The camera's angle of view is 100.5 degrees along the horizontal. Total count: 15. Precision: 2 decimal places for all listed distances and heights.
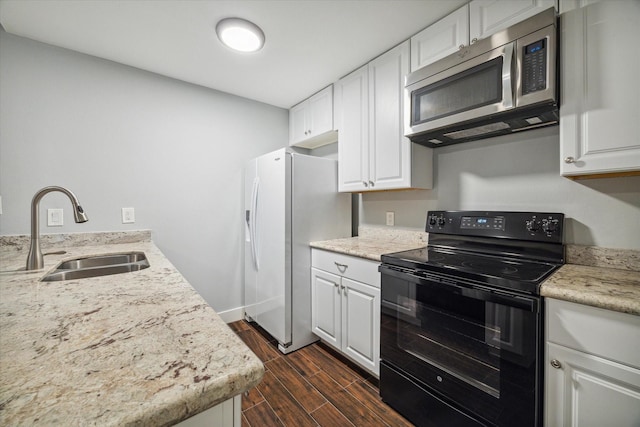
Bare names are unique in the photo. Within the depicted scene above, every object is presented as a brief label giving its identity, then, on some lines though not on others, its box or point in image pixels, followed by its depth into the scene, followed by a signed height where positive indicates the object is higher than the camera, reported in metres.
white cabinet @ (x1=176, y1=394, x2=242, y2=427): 0.47 -0.38
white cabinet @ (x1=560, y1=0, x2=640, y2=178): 1.09 +0.52
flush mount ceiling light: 1.72 +1.19
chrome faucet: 1.26 -0.05
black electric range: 1.08 -0.52
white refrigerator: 2.15 -0.16
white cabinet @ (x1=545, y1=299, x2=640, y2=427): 0.89 -0.56
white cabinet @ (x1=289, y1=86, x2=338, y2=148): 2.54 +0.92
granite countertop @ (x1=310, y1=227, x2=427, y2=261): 1.83 -0.27
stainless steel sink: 1.46 -0.33
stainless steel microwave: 1.24 +0.65
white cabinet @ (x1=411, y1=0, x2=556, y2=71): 1.36 +1.05
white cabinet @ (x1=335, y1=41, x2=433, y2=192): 1.90 +0.60
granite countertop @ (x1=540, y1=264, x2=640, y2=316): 0.90 -0.30
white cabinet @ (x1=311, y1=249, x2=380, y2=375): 1.72 -0.69
